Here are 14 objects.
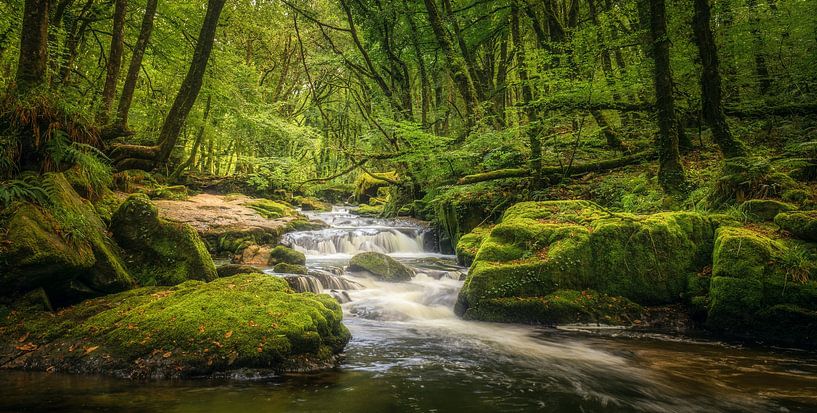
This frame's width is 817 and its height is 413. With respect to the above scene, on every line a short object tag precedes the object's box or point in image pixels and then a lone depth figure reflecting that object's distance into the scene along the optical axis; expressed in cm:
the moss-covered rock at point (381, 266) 945
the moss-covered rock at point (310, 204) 2366
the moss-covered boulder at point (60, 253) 425
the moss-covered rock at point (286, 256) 1030
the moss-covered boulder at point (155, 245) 630
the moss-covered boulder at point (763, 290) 507
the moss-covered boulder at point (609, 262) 636
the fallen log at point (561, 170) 1072
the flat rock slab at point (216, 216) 1195
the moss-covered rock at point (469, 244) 1014
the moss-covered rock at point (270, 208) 1627
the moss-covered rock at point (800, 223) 541
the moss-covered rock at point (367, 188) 2608
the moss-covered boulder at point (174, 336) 389
